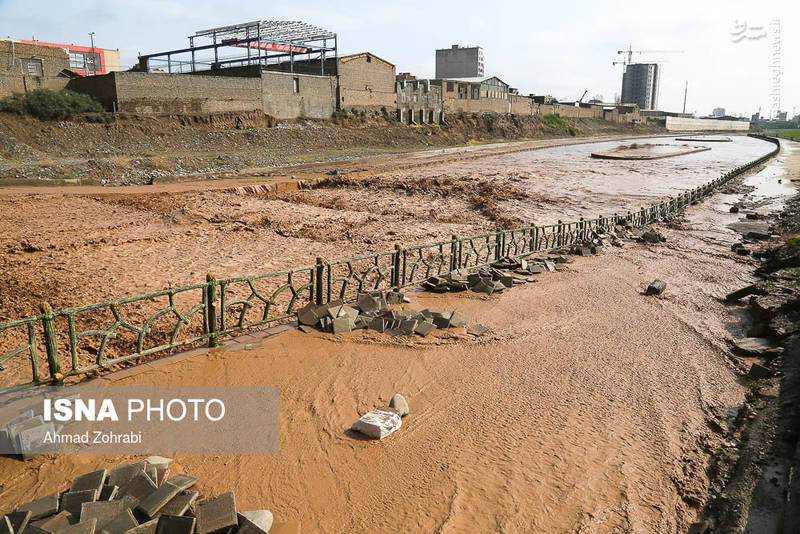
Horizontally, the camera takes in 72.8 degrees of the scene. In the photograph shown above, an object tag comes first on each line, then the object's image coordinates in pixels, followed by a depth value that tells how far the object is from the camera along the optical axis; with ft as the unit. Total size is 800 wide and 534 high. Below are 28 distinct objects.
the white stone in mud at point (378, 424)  18.34
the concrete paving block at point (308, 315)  27.56
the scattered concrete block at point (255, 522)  12.99
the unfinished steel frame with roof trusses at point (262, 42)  136.87
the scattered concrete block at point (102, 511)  12.64
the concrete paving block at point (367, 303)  29.19
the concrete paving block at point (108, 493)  13.39
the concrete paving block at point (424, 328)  27.58
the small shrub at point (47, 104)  95.50
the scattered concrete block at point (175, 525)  12.73
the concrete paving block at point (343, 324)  27.40
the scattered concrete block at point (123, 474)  14.02
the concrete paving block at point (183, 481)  14.65
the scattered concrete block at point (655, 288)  37.22
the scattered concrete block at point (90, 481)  13.67
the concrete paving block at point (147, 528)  12.40
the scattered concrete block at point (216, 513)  12.94
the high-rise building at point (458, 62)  350.84
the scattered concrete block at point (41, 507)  12.72
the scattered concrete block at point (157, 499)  13.09
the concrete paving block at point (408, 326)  27.50
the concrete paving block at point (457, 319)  28.86
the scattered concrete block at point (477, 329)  28.43
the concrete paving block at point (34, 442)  16.30
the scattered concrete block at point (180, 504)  13.28
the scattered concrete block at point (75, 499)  12.94
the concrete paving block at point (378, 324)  27.74
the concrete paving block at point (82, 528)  12.09
